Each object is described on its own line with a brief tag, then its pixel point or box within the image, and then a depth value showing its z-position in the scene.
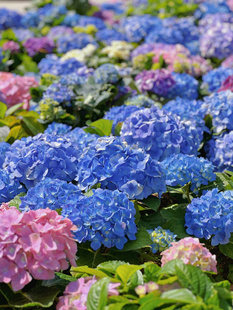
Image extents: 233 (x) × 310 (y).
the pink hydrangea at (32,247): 1.55
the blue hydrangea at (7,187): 2.18
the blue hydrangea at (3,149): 2.37
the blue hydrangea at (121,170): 2.06
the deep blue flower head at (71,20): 6.23
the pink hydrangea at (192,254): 1.65
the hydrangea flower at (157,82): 3.68
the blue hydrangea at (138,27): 5.54
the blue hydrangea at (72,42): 5.08
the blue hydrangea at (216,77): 3.91
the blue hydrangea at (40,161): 2.17
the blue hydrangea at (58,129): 2.87
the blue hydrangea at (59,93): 3.16
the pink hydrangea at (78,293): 1.49
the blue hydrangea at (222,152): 2.86
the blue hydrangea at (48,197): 1.91
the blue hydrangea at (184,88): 3.84
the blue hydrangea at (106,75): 3.39
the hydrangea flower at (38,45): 5.04
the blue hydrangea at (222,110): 3.06
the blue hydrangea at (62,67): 4.05
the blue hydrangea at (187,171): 2.25
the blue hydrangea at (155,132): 2.47
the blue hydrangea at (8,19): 6.47
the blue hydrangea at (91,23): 6.17
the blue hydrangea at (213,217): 1.98
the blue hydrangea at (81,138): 2.47
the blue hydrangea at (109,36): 5.58
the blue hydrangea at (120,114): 2.84
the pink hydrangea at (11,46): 4.79
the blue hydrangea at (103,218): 1.80
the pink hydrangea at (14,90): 3.63
